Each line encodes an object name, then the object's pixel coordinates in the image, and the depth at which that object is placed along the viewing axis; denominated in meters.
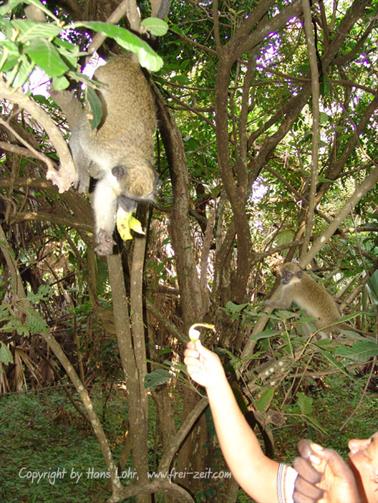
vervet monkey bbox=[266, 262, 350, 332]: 5.25
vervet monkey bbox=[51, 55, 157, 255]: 2.63
